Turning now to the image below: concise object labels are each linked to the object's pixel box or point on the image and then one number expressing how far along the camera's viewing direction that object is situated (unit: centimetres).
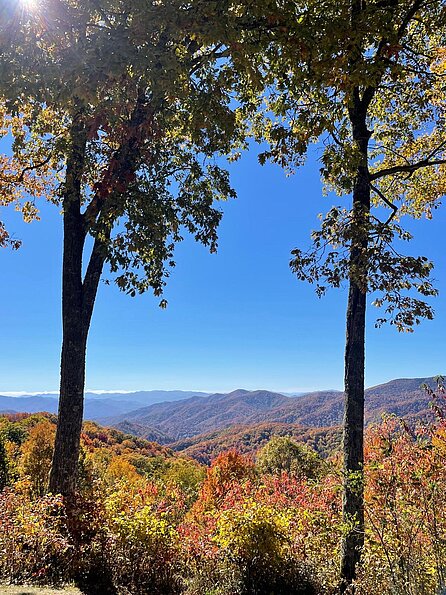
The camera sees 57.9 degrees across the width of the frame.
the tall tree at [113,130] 458
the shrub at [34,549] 491
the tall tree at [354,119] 500
